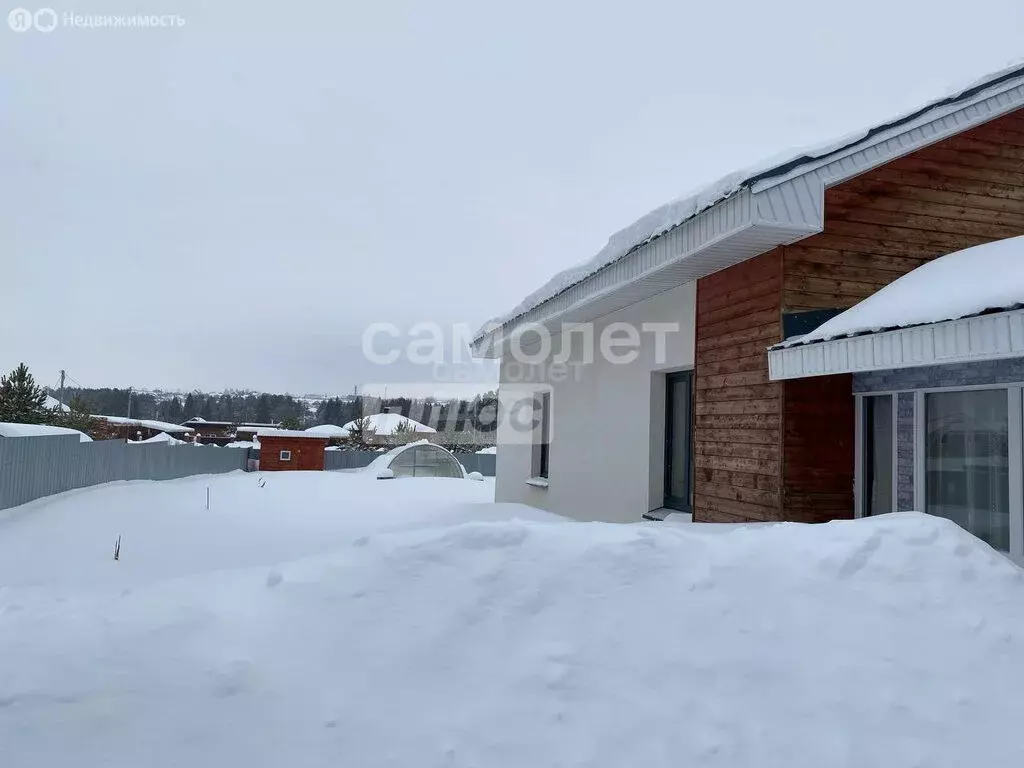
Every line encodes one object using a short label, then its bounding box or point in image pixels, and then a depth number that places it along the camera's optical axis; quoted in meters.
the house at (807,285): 5.51
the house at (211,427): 69.81
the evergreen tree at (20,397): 32.50
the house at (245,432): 65.39
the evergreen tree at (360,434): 52.16
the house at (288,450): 31.80
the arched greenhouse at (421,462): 28.56
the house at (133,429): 49.66
